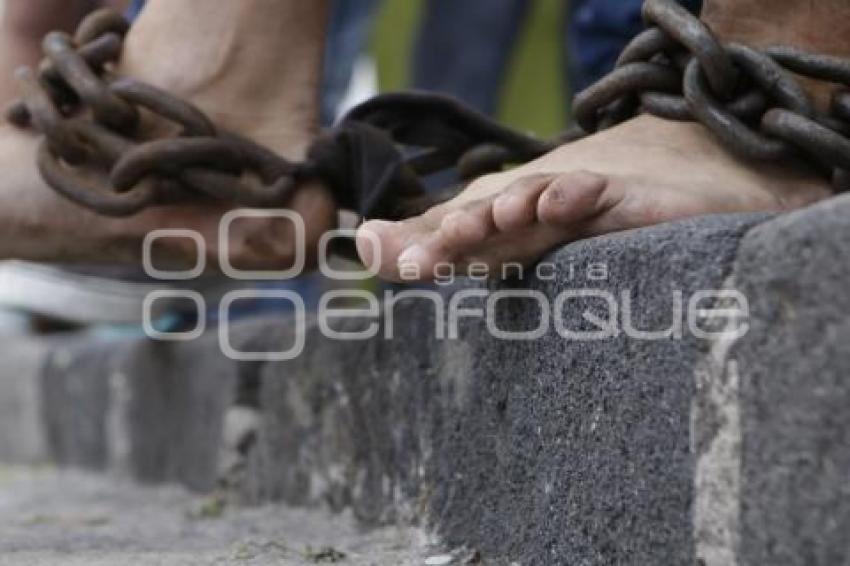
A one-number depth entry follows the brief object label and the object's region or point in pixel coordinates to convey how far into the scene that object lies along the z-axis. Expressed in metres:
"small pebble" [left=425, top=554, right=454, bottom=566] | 2.32
